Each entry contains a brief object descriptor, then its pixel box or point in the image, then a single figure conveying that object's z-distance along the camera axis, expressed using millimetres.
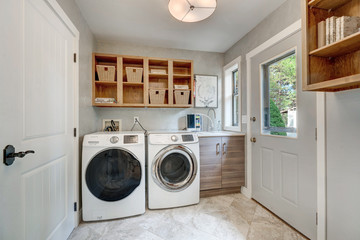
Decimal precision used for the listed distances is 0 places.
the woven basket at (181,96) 2498
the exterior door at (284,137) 1473
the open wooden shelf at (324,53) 1078
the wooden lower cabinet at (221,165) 2252
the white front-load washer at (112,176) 1730
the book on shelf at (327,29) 1065
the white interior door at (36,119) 844
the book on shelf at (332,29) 1043
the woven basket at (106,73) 2264
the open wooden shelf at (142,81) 2311
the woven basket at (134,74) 2342
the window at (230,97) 2861
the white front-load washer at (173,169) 1958
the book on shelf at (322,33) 1087
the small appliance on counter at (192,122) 2688
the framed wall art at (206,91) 2895
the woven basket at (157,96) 2428
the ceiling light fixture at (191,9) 1459
